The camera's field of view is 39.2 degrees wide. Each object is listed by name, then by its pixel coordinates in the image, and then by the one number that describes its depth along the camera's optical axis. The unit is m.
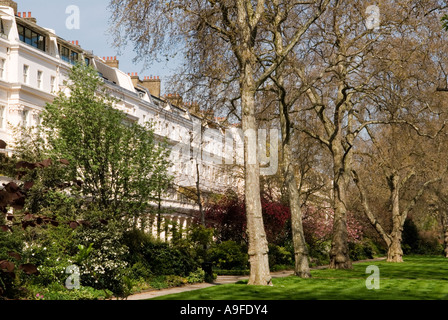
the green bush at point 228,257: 36.97
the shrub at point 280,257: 39.78
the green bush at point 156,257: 27.27
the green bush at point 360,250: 54.66
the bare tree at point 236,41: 20.98
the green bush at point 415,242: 72.50
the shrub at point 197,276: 27.94
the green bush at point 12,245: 16.76
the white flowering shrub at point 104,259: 21.80
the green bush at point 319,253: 44.41
